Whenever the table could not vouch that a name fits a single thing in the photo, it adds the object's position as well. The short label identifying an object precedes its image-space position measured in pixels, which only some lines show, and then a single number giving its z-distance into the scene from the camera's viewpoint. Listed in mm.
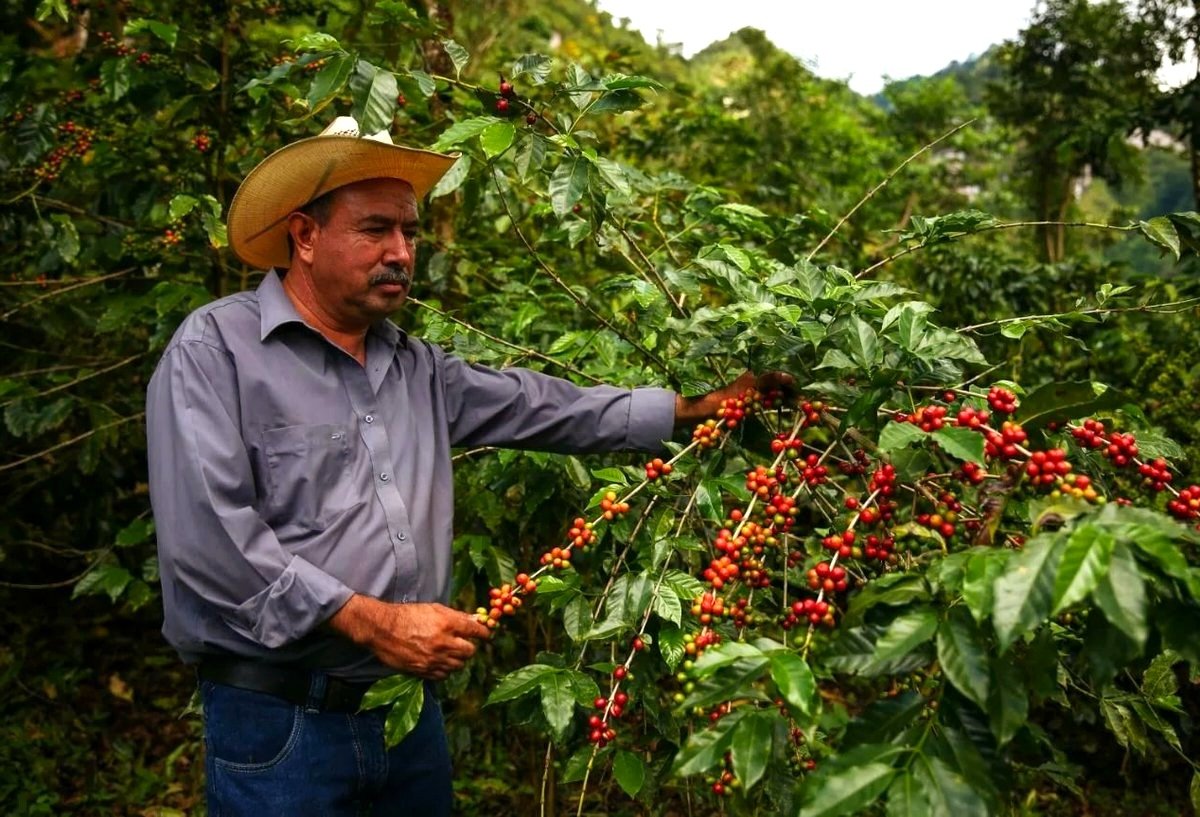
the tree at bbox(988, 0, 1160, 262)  8273
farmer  1677
